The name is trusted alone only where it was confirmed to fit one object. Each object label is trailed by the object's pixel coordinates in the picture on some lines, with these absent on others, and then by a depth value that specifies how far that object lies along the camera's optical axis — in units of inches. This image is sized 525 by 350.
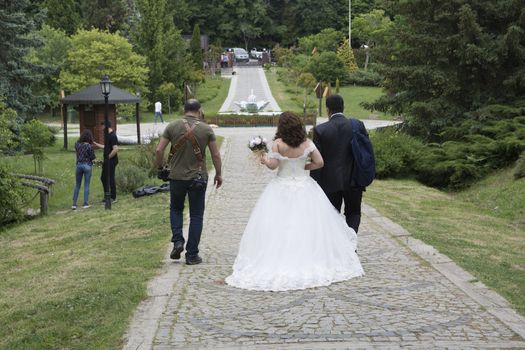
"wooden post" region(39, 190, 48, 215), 633.6
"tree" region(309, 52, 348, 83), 2369.6
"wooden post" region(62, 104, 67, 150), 1108.6
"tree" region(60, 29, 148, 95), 1696.6
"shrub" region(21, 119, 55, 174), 867.8
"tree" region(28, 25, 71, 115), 1765.5
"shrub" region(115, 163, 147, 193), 679.1
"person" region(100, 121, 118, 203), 607.4
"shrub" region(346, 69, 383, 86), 2423.7
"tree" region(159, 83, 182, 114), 1930.4
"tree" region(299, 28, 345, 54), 2938.0
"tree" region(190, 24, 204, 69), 2743.6
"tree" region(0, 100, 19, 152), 673.0
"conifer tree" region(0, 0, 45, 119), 1019.9
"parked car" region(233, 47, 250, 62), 3752.5
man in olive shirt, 320.8
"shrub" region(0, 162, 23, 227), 601.0
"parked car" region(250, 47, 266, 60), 3938.5
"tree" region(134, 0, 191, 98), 1990.7
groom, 319.0
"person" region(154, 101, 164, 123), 1583.7
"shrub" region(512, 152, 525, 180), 653.9
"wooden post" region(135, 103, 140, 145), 1117.9
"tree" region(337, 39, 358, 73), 2649.9
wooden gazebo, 1021.2
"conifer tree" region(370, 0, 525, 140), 788.0
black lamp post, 590.6
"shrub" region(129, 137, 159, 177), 747.4
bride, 295.3
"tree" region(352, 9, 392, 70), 2856.5
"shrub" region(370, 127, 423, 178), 742.5
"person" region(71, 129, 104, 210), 597.0
